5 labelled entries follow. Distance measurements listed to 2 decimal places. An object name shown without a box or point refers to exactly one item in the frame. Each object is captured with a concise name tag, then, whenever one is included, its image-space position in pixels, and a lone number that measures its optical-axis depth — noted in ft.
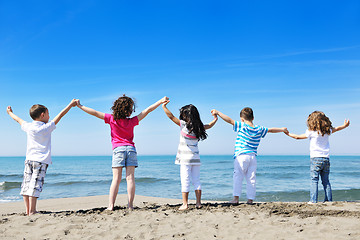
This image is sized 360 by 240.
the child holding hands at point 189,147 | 16.97
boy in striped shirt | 17.97
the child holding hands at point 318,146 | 19.52
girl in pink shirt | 16.56
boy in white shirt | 16.08
